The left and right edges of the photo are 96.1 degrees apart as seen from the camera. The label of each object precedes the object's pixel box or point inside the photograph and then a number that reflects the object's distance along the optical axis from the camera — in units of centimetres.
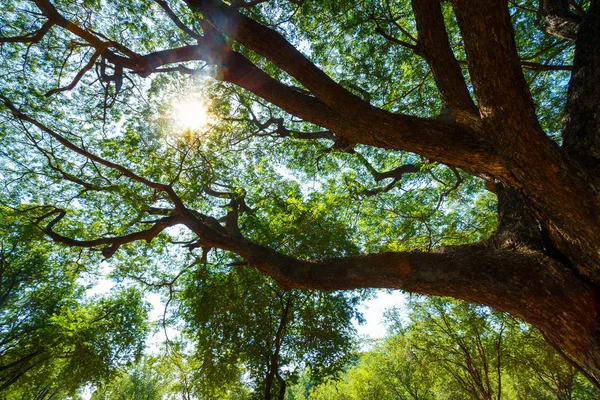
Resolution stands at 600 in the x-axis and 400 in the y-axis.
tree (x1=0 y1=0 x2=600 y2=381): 238
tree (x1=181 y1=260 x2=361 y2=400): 778
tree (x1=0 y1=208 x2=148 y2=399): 1039
